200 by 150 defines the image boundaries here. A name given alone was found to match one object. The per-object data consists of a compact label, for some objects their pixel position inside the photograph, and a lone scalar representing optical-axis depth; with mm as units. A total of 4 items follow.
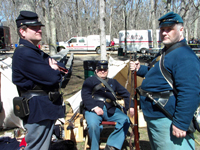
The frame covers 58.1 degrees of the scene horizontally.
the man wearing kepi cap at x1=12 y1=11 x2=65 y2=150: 1935
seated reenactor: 2889
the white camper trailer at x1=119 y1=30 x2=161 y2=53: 21559
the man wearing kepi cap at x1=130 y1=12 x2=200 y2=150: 1600
